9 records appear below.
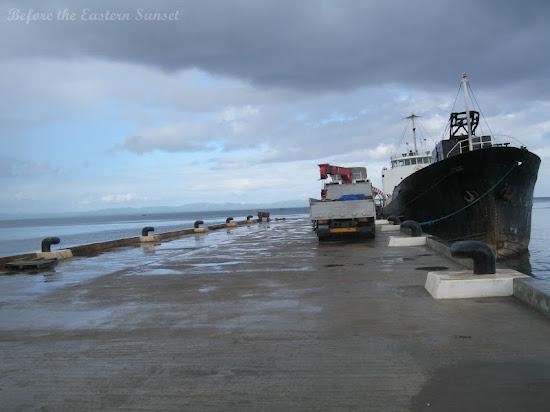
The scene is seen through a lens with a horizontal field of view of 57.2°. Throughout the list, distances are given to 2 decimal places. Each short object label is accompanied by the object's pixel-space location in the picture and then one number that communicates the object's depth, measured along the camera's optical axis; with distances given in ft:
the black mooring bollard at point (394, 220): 82.61
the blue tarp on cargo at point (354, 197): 67.94
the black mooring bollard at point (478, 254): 24.35
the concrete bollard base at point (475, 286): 23.45
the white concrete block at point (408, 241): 51.47
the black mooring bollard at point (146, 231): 75.18
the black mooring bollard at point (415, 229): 53.52
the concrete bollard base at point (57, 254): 49.83
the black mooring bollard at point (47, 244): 49.96
